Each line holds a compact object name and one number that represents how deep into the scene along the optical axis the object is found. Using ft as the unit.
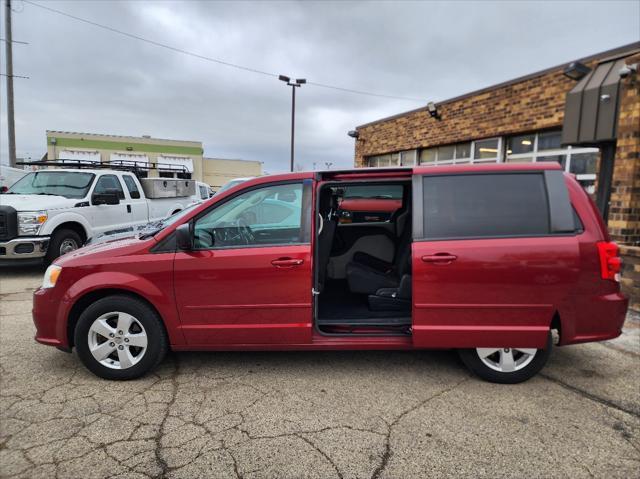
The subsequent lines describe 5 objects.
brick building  18.76
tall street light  71.20
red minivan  10.05
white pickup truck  22.30
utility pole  45.16
